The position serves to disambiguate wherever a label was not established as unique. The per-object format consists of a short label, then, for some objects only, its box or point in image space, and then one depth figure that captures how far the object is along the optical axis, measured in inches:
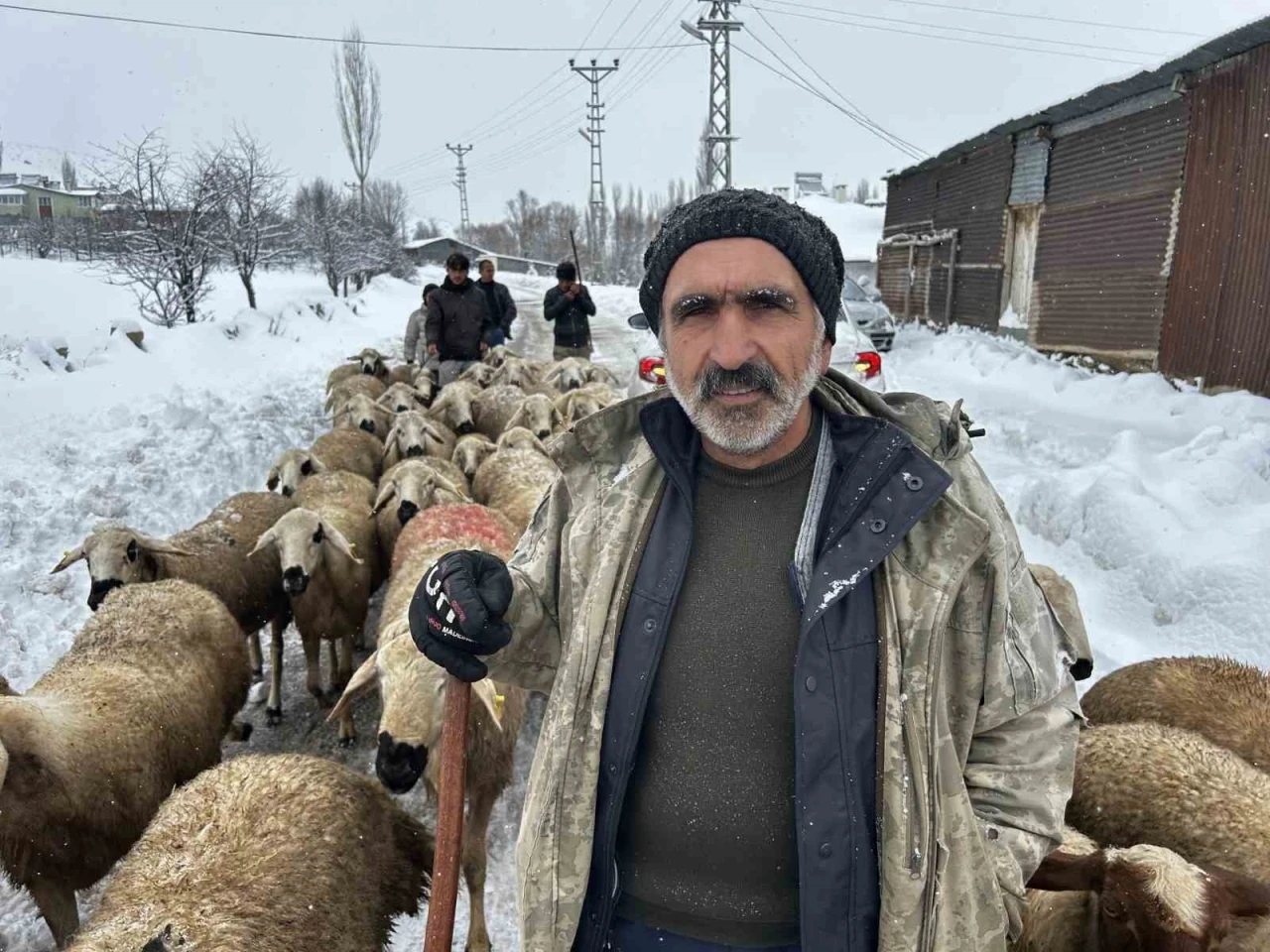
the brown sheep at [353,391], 409.1
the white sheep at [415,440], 300.5
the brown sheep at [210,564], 185.5
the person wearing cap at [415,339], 471.5
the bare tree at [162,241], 612.7
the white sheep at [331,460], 270.4
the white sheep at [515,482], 241.6
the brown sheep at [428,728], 114.7
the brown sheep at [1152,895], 79.4
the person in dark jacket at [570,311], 446.9
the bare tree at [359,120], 1651.1
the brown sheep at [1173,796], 100.2
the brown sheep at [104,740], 116.6
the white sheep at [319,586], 193.3
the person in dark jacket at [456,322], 382.9
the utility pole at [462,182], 2925.7
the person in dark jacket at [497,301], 434.0
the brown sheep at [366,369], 480.1
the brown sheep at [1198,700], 125.0
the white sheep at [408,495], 231.1
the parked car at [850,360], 288.4
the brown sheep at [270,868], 89.7
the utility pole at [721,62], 1021.2
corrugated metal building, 352.8
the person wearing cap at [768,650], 56.6
